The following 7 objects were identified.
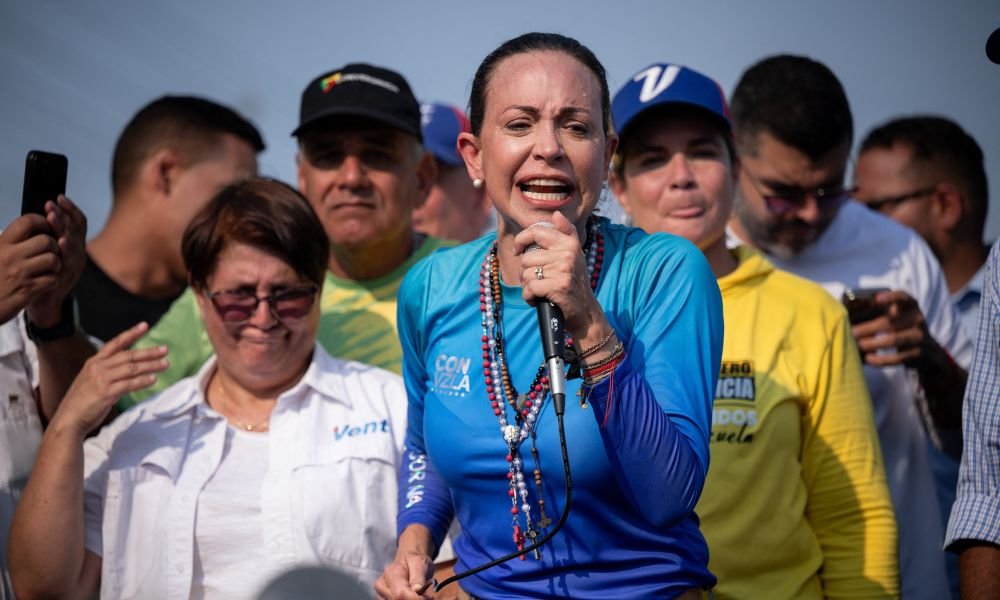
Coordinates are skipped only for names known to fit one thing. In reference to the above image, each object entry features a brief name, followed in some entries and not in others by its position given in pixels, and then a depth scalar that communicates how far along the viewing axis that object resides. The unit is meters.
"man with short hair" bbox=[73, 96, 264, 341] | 11.35
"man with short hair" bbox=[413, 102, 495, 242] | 13.11
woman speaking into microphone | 4.84
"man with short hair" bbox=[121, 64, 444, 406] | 9.86
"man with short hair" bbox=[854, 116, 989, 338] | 12.16
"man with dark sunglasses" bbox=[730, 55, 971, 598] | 8.75
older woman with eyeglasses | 7.61
